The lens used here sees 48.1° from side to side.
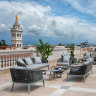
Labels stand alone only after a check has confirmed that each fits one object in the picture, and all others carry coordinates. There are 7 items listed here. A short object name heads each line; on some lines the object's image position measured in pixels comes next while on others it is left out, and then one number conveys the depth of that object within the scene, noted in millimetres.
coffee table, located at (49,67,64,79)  4732
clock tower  46413
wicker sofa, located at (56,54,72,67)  6547
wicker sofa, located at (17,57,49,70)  5544
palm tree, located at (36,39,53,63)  7591
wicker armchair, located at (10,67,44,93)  3382
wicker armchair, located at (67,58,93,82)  4385
